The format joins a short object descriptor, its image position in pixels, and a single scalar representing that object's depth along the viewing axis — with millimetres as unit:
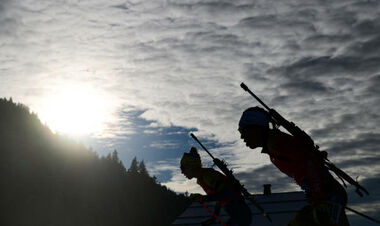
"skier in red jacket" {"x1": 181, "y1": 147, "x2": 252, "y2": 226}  8094
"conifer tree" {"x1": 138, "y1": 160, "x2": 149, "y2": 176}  113288
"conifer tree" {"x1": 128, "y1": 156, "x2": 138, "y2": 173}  111125
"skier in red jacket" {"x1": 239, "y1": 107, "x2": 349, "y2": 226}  3543
